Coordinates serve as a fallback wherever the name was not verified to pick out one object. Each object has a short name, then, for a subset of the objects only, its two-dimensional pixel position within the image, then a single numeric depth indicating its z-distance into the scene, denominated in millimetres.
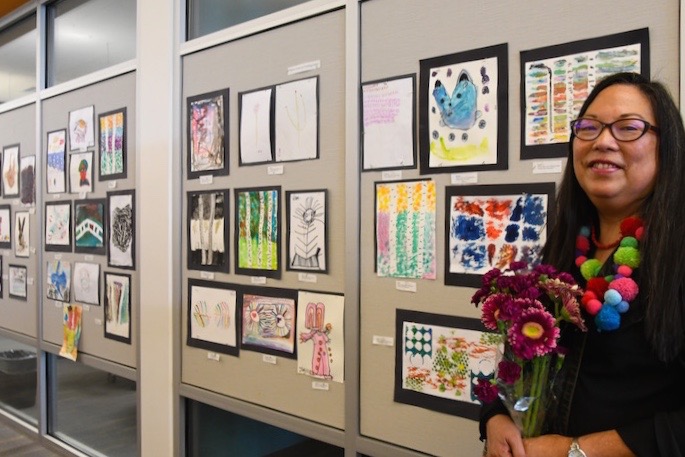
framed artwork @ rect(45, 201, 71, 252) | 3398
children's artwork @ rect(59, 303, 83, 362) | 3318
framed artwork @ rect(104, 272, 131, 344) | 3010
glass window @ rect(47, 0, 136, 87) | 3150
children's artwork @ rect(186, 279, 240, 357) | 2486
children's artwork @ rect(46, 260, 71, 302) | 3412
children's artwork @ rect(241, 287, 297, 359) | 2266
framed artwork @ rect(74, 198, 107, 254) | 3172
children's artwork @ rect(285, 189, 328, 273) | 2146
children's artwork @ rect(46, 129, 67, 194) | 3432
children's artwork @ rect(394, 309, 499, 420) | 1750
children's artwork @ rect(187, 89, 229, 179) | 2523
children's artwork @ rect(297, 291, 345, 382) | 2102
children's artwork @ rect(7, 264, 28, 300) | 3814
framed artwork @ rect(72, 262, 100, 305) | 3199
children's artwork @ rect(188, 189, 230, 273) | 2521
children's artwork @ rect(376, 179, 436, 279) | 1853
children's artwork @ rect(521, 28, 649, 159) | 1465
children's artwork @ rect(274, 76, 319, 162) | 2172
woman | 939
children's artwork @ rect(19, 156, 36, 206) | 3723
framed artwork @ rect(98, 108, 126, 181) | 3033
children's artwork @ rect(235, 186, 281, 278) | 2309
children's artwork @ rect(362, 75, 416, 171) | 1899
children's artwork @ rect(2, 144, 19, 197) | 3898
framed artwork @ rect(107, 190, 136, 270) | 2980
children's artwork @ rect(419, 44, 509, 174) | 1700
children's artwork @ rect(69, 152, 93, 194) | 3246
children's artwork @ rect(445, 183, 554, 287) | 1628
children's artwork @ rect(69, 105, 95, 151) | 3237
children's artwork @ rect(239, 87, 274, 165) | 2328
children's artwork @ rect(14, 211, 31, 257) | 3787
